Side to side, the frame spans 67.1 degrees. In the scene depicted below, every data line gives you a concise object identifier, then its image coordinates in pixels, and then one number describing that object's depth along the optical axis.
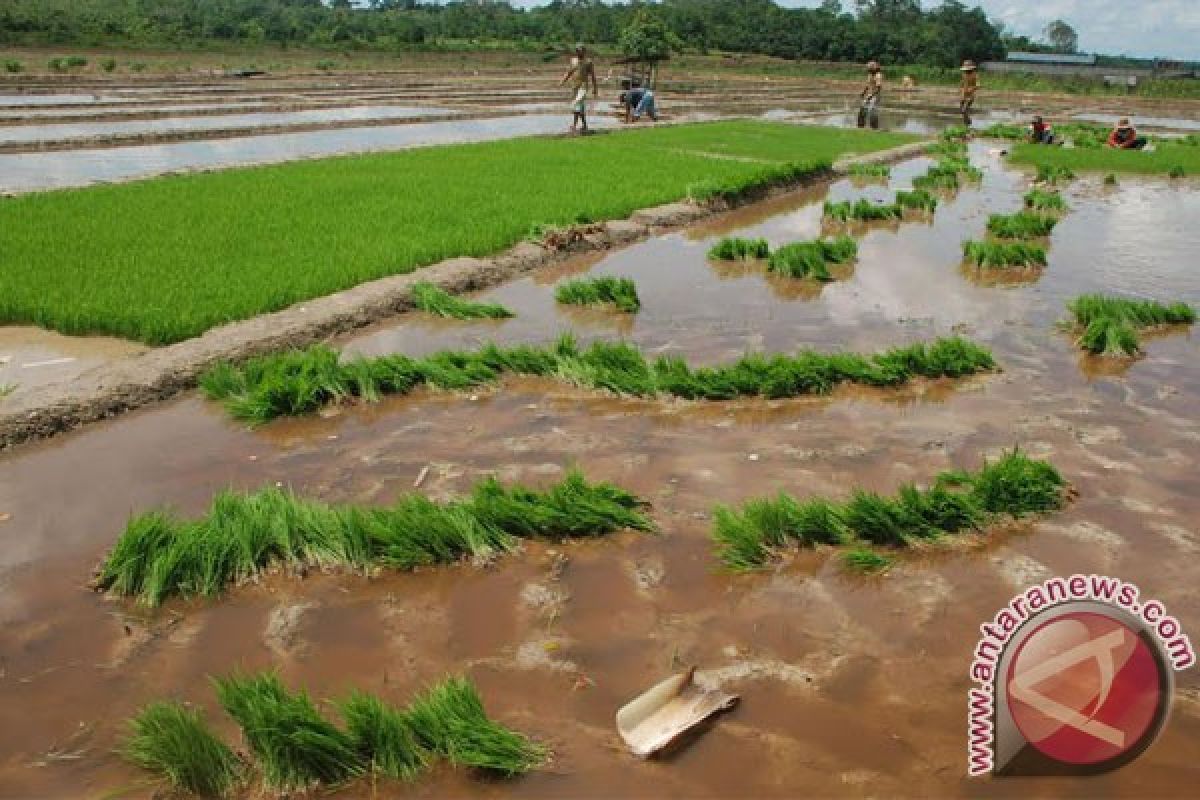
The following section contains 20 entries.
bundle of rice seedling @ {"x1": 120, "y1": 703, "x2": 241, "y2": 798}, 2.31
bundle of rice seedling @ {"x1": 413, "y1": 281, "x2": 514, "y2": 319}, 6.60
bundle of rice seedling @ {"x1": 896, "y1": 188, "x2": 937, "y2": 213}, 11.34
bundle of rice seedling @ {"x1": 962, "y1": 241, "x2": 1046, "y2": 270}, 8.52
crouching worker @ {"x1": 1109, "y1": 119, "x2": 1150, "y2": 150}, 18.30
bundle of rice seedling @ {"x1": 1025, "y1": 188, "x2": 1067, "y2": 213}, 11.52
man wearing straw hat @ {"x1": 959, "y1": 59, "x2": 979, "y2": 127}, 22.58
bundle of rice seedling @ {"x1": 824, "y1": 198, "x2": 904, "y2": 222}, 10.82
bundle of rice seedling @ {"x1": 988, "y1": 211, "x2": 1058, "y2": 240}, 9.91
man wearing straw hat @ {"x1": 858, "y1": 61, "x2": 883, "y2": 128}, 20.85
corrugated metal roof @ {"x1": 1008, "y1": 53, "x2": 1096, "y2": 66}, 68.50
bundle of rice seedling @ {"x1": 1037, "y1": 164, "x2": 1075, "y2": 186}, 14.28
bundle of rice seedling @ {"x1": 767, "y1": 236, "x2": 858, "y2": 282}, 8.00
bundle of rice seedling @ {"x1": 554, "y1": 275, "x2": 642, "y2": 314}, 6.95
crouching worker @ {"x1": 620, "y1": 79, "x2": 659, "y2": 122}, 20.52
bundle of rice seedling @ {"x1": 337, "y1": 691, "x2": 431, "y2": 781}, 2.38
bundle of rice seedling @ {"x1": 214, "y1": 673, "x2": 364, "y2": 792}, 2.34
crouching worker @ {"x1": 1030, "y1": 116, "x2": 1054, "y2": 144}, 19.08
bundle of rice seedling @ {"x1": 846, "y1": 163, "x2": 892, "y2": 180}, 14.45
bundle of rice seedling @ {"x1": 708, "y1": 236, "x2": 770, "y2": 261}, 8.69
